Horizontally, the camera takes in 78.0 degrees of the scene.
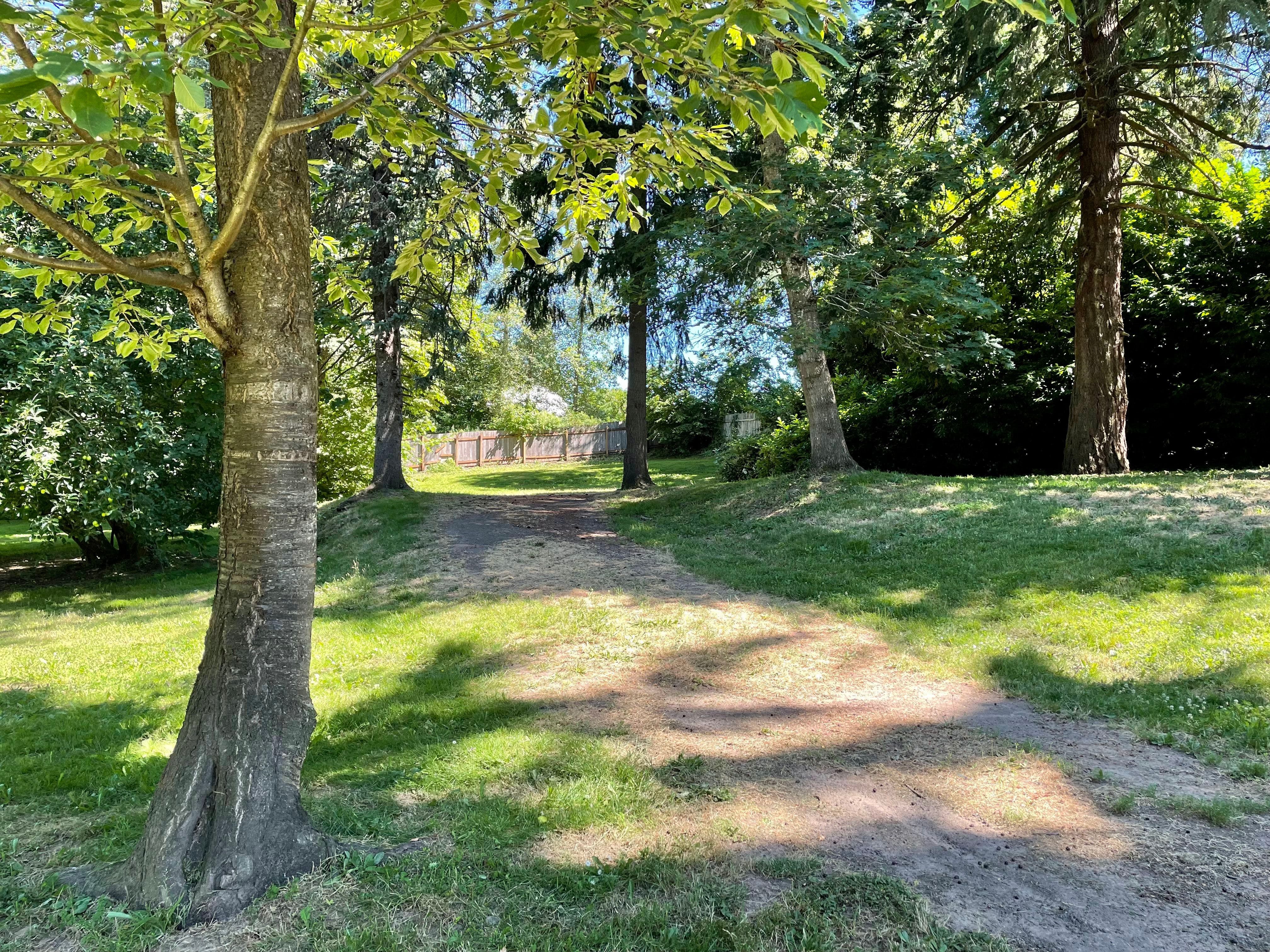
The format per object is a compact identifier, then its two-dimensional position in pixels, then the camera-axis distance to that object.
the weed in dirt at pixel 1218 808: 3.30
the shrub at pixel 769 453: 15.77
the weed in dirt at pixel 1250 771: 3.69
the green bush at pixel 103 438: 8.71
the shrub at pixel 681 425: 24.84
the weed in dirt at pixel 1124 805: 3.40
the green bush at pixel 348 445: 17.73
